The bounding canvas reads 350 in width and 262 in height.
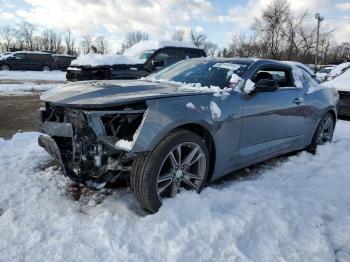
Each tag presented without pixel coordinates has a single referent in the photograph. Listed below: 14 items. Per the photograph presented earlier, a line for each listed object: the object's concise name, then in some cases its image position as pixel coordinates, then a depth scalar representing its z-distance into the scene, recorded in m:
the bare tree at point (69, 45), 78.25
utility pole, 35.71
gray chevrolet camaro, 3.05
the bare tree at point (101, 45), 75.19
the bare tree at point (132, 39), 74.05
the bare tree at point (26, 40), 74.00
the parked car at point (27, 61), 25.55
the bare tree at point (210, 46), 72.46
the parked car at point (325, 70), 28.47
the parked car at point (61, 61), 28.49
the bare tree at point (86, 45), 76.69
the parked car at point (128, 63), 11.29
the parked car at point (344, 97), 9.00
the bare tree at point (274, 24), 44.22
